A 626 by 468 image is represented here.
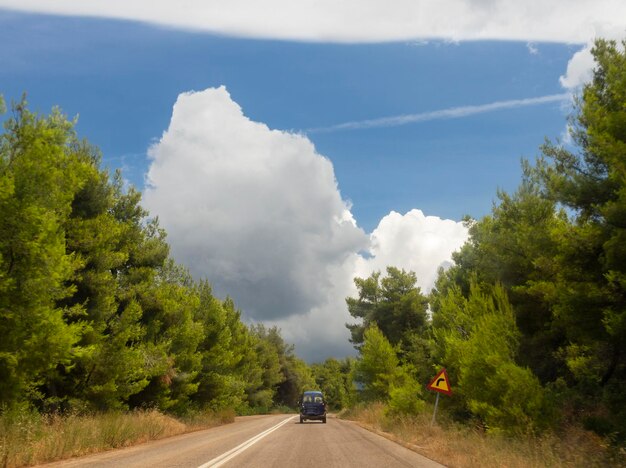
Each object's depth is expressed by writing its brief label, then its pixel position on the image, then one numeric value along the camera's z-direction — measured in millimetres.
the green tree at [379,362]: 44938
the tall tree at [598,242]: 12453
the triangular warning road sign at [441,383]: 20078
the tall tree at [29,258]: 13562
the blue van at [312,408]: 38125
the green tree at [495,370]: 15102
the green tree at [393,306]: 53406
